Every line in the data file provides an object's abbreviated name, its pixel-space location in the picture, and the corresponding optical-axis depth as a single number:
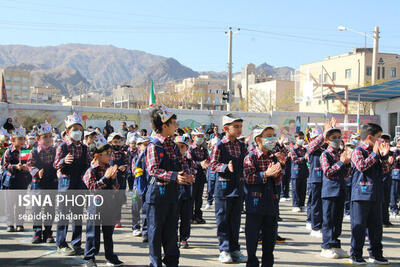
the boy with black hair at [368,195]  7.13
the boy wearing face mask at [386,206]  10.91
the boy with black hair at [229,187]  7.30
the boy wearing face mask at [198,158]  10.95
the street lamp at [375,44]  30.55
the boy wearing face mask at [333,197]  7.59
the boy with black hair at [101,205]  6.79
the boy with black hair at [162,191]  5.73
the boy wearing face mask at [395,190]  12.51
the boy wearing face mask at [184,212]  8.30
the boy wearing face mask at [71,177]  7.69
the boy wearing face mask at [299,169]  12.40
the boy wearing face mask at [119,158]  10.48
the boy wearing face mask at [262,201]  6.14
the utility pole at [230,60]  33.78
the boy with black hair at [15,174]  9.82
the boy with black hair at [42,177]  8.63
